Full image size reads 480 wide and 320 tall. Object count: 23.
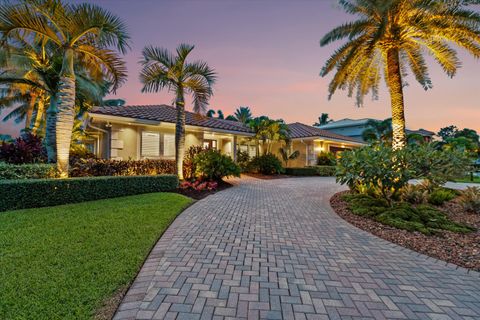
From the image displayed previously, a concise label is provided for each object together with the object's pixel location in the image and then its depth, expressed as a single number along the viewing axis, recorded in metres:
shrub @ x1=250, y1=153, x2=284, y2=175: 17.39
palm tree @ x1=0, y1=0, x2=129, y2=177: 6.38
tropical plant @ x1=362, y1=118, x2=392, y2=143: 24.64
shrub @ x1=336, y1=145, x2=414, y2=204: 6.03
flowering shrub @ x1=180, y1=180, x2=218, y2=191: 9.72
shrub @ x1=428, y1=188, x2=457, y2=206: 7.53
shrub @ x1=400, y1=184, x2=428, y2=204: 7.46
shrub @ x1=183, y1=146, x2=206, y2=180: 11.73
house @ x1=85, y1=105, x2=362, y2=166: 11.59
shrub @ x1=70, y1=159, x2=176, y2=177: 8.95
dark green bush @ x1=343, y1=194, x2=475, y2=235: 5.05
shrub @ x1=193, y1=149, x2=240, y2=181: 10.94
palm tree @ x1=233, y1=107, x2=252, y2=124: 41.00
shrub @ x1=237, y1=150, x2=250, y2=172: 18.56
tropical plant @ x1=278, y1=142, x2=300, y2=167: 19.83
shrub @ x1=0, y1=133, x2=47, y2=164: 8.05
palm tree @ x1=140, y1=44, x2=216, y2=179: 9.35
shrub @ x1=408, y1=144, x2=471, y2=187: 6.47
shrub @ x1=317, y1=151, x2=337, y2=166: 20.70
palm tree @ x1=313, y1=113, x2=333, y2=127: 57.75
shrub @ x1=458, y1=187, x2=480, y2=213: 6.55
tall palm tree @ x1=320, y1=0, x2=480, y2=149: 7.32
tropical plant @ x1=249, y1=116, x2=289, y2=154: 17.53
